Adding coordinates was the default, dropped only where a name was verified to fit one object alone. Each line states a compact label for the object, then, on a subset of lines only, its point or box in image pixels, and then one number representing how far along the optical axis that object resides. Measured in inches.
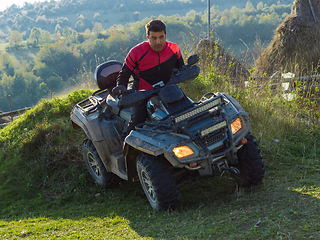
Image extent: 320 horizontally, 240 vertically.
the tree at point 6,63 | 3642.0
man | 165.0
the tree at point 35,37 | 4557.1
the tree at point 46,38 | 4286.4
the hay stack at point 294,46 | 452.1
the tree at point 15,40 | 4653.1
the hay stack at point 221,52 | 453.2
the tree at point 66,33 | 3988.7
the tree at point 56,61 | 2770.7
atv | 138.3
